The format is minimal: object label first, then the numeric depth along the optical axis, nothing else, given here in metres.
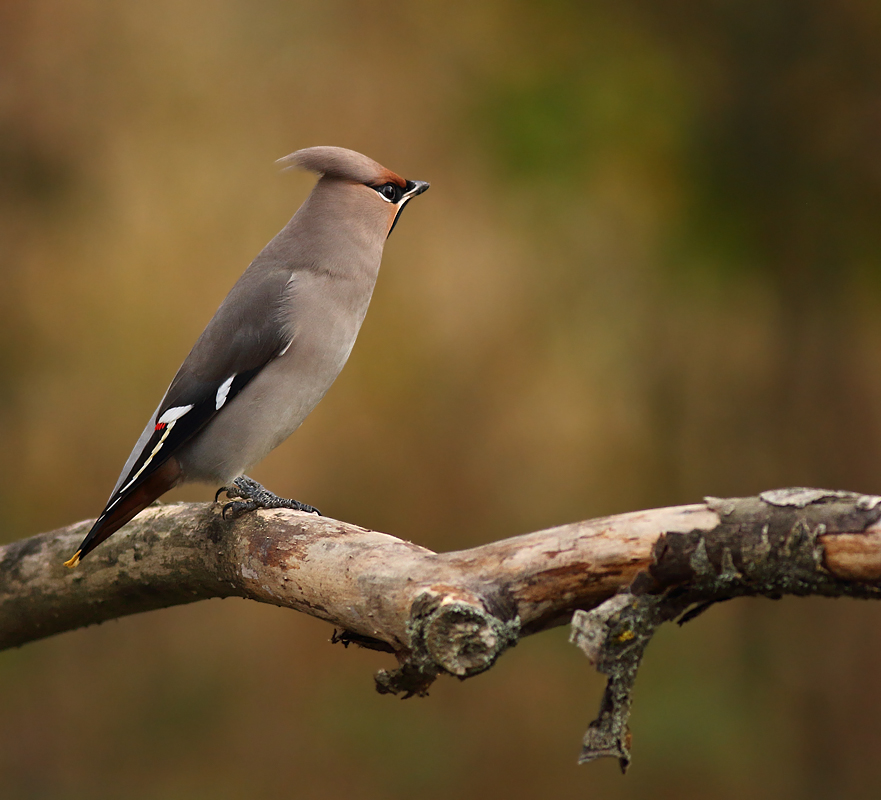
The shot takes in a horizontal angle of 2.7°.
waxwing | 6.69
